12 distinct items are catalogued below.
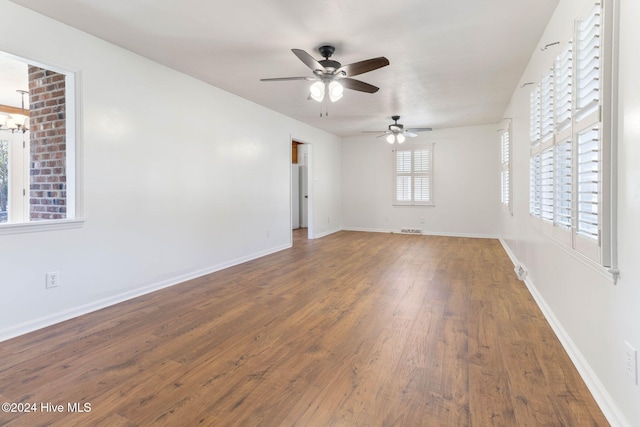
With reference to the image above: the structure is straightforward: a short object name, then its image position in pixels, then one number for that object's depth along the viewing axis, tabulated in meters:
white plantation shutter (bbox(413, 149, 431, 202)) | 7.84
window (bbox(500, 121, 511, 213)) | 5.15
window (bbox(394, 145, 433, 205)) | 7.84
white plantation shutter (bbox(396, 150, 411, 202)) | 8.06
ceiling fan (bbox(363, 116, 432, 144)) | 6.28
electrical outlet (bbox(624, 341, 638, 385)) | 1.33
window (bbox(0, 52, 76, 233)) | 2.88
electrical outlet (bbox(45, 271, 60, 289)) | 2.70
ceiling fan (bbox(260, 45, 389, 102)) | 2.94
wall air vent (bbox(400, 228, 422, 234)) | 8.03
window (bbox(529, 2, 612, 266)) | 1.54
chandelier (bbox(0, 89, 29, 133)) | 4.62
